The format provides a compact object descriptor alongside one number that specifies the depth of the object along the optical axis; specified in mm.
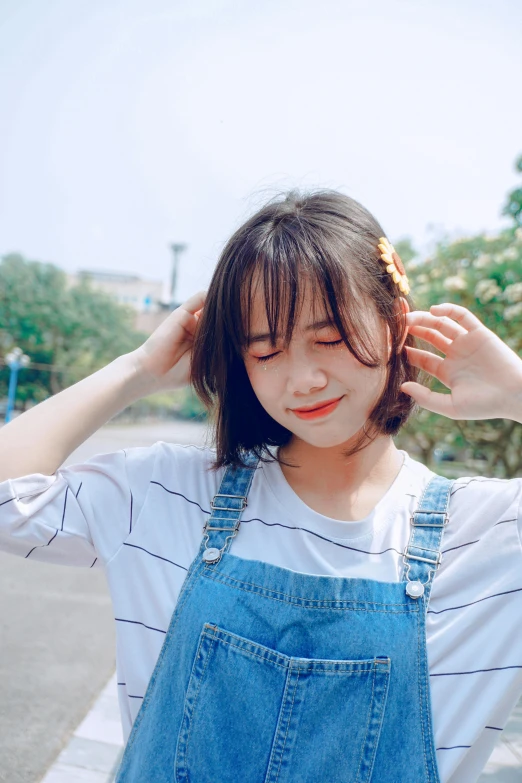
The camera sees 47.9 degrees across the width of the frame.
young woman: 717
